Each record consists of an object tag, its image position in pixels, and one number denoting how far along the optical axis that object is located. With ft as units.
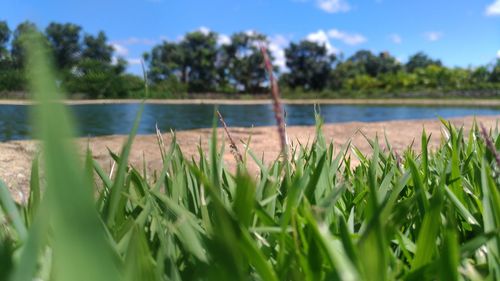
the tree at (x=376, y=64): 221.66
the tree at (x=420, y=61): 232.32
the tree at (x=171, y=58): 186.46
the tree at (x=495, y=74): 169.80
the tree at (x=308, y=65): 199.72
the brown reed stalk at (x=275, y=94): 1.15
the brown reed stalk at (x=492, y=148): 1.60
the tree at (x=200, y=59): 191.11
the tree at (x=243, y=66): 186.09
